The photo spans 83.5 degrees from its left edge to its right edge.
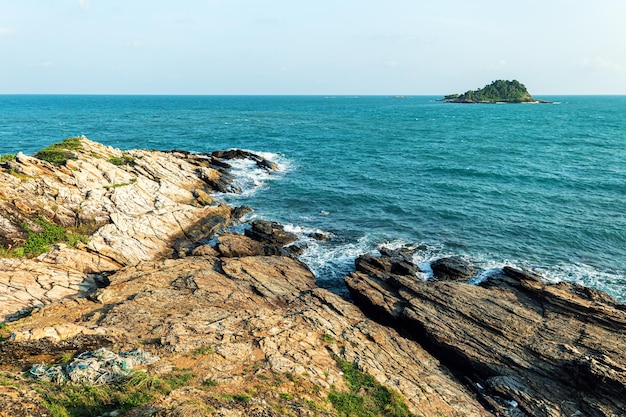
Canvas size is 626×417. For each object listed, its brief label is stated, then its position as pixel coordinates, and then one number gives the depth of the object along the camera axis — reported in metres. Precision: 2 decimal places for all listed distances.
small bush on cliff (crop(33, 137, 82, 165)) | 36.28
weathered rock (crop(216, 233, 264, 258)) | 29.47
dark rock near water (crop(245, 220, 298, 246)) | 34.38
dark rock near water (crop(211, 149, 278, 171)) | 64.38
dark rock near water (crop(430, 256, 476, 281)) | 29.08
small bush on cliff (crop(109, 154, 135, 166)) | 43.43
